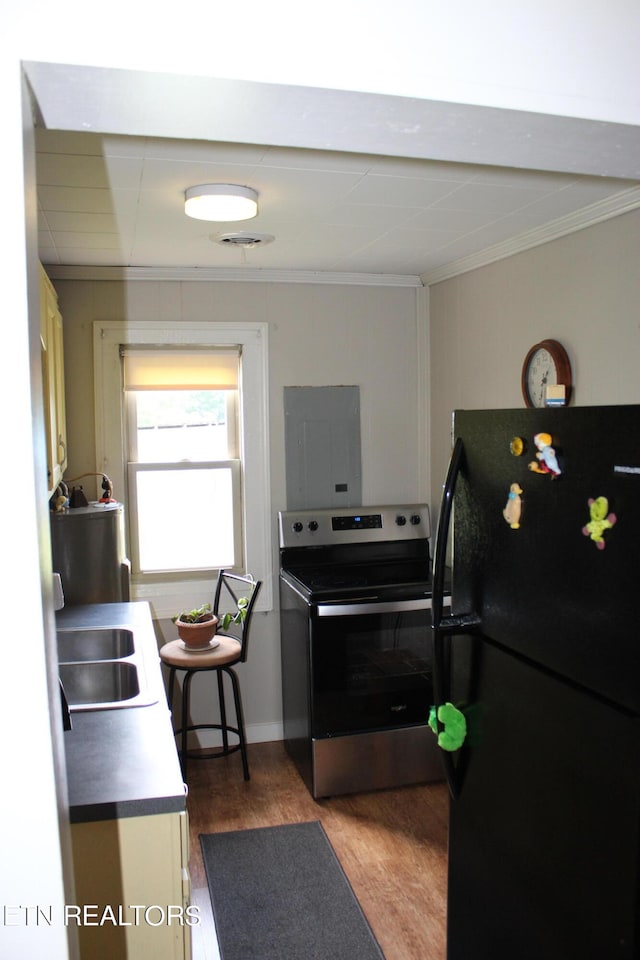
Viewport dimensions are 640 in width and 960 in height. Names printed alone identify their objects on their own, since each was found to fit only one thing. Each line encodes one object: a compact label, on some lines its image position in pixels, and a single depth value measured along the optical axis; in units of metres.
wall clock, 2.84
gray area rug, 2.44
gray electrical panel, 3.94
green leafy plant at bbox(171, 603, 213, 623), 3.48
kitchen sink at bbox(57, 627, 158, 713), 2.57
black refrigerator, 1.49
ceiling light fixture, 2.33
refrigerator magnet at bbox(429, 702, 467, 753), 1.98
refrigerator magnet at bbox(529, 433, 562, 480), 1.66
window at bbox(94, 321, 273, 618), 3.71
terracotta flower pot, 3.41
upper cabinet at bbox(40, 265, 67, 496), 2.54
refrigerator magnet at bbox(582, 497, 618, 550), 1.50
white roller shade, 3.76
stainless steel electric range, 3.37
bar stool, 3.37
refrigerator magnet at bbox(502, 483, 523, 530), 1.78
